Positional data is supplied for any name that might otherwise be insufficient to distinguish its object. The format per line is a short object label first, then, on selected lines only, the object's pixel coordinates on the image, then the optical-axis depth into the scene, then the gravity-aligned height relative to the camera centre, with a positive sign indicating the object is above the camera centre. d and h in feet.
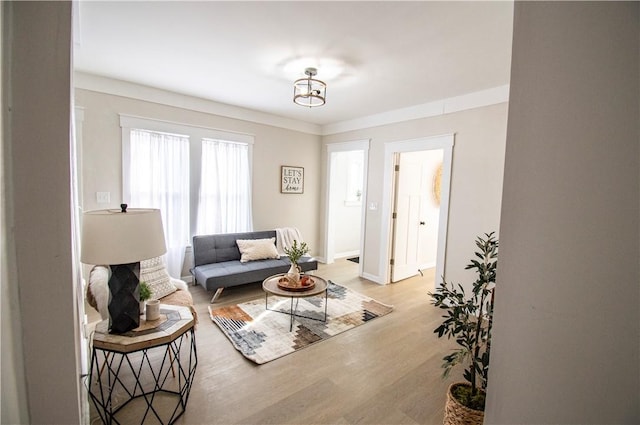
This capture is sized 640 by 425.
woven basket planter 4.70 -3.64
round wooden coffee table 9.14 -3.17
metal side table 5.14 -4.55
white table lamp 4.55 -0.98
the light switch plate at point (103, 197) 10.82 -0.36
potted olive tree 4.75 -2.53
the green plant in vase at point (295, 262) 9.72 -2.34
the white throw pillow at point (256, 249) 13.08 -2.65
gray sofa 11.37 -3.19
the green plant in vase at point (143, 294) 5.94 -2.22
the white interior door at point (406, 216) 14.24 -0.89
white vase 9.66 -2.71
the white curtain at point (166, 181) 11.53 +0.36
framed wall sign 16.21 +0.91
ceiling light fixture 8.87 +3.62
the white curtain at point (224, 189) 13.43 +0.16
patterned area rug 8.36 -4.45
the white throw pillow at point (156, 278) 8.41 -2.69
